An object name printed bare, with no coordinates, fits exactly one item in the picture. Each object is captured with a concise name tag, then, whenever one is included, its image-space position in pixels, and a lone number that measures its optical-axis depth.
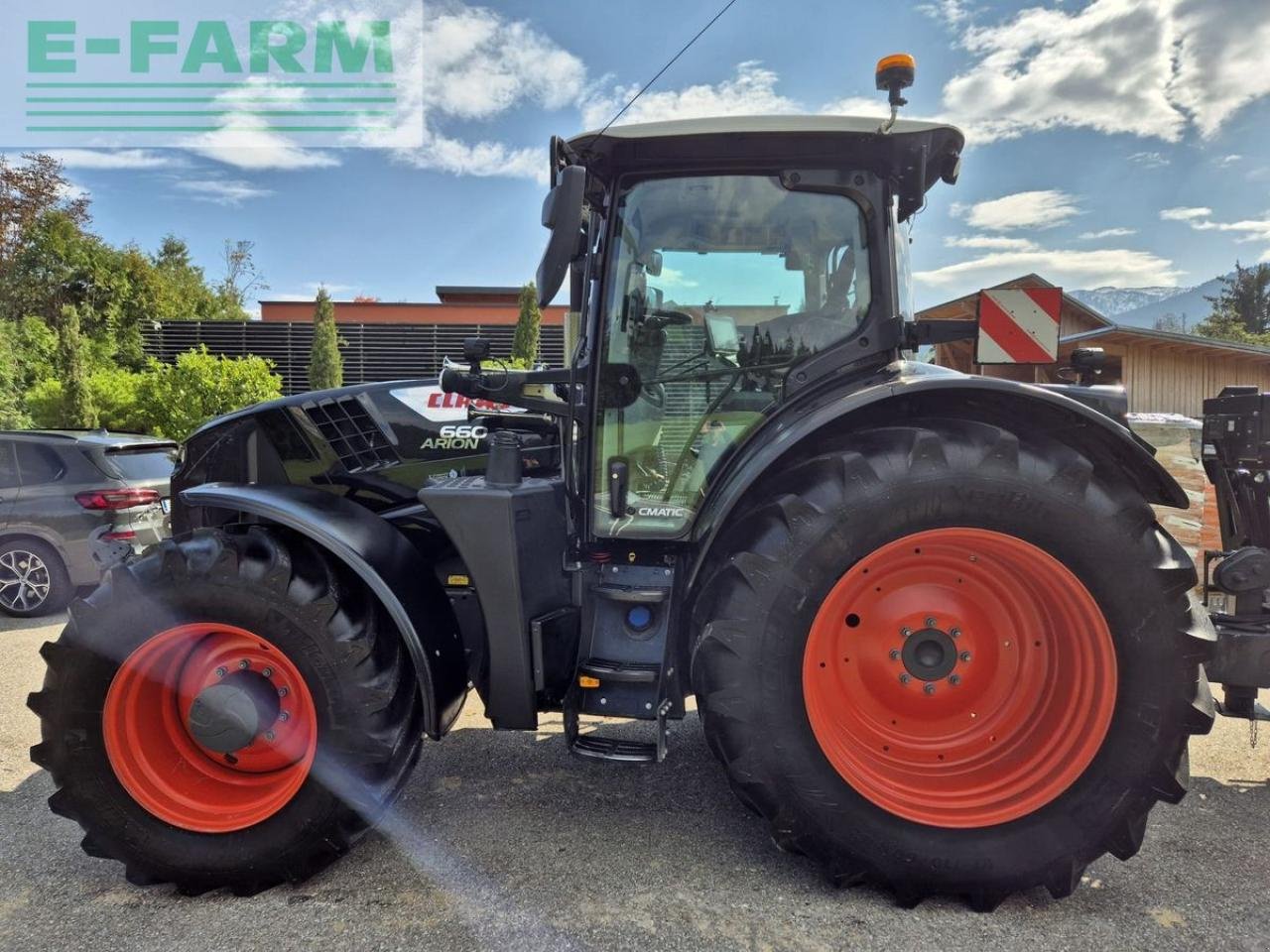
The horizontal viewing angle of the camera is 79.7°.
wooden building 13.09
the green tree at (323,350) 18.56
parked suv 5.84
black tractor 2.16
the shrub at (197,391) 12.49
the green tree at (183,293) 29.16
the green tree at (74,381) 15.27
